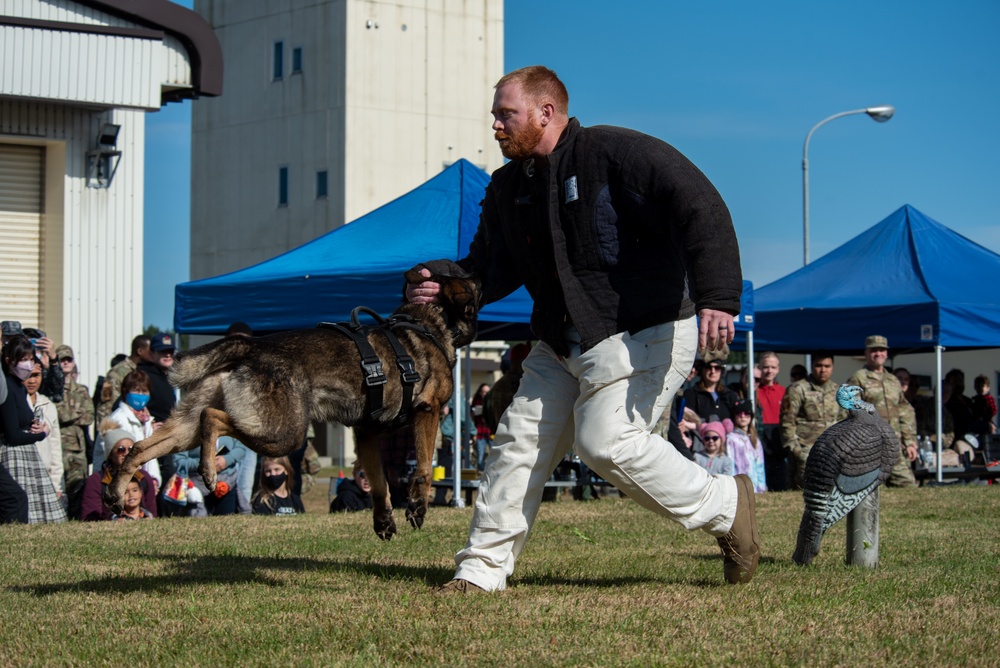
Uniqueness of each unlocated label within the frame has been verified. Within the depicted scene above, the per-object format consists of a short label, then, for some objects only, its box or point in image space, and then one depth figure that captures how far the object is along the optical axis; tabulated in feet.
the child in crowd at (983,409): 59.16
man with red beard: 15.24
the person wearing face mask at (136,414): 32.19
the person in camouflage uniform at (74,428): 36.91
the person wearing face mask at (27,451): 30.32
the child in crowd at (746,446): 42.65
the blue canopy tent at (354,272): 35.24
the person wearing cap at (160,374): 35.19
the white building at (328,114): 127.95
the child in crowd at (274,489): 34.71
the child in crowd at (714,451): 40.78
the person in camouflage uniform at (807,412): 43.06
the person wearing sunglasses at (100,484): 30.50
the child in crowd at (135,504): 31.04
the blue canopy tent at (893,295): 45.42
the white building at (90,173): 45.73
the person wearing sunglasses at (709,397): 42.91
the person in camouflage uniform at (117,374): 36.24
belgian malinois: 16.84
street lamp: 89.51
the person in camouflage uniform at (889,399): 44.01
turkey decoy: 18.43
